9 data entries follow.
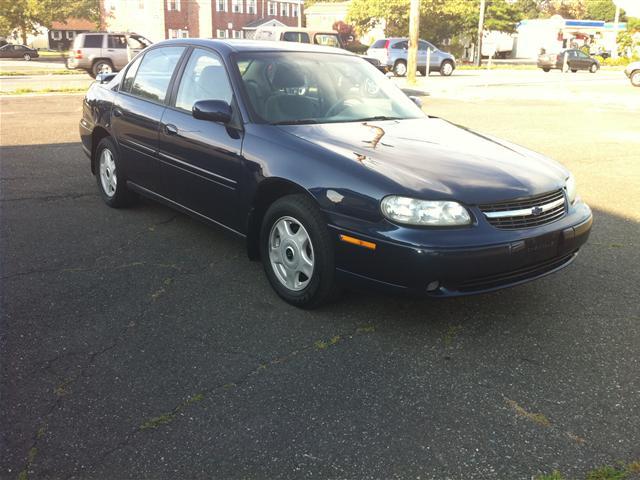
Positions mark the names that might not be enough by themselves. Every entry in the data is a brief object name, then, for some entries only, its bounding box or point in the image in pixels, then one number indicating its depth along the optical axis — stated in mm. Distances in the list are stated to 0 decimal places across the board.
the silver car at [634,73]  26703
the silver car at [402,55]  31817
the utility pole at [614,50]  53038
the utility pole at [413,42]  22453
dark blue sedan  3316
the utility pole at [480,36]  43934
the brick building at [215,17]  61688
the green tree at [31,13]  53625
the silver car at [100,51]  25312
